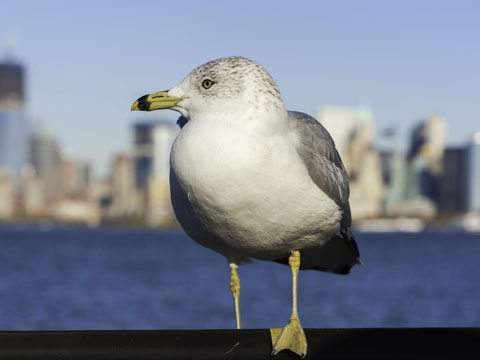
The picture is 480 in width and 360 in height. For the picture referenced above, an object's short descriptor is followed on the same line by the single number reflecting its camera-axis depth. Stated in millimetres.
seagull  3406
